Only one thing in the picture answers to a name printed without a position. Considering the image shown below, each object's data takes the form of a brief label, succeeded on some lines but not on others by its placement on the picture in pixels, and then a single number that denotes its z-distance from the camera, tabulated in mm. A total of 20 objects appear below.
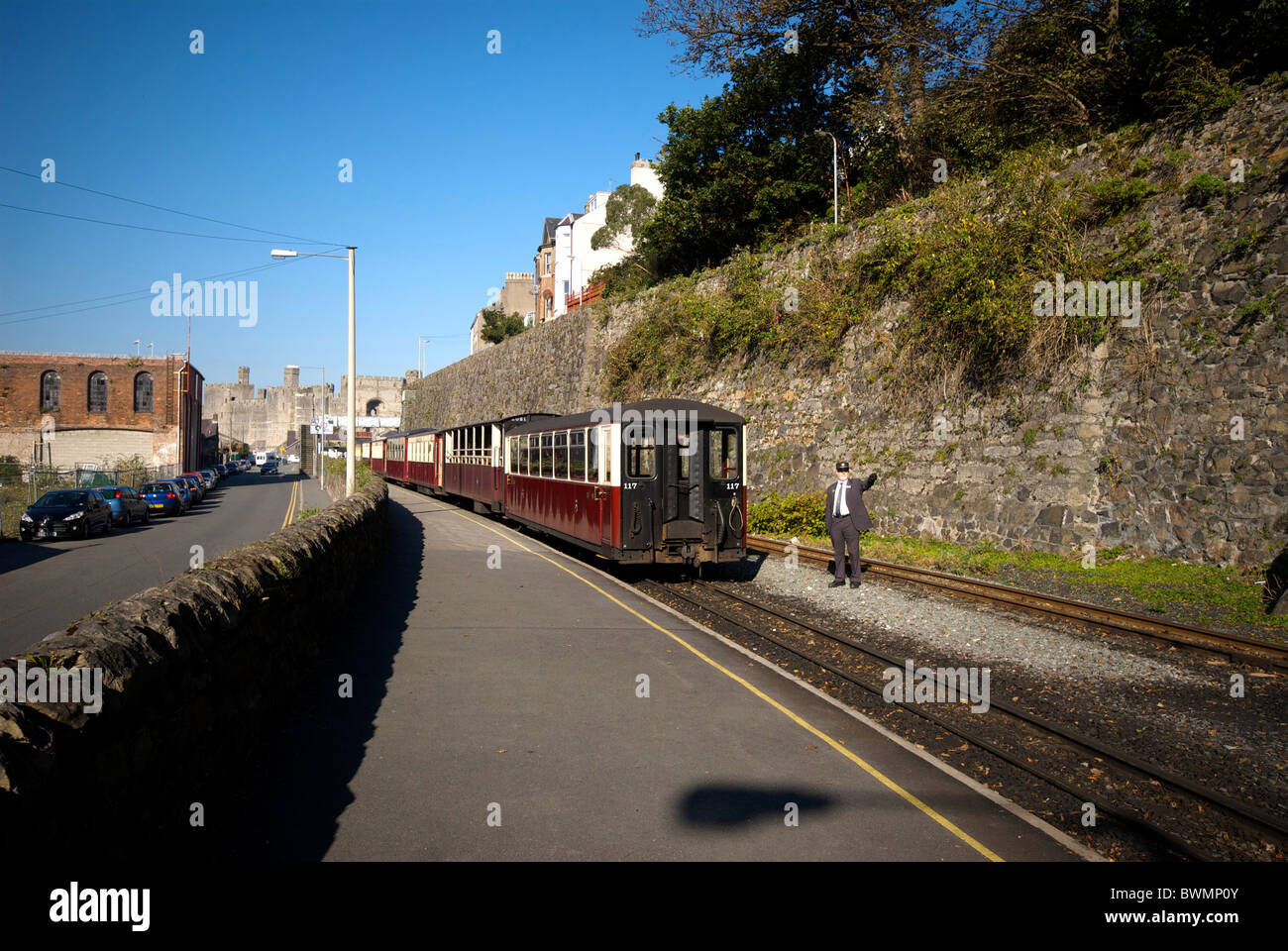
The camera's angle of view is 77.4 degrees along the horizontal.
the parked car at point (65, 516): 23297
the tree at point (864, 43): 23250
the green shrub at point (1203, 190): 13641
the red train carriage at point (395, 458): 47094
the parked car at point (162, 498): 32688
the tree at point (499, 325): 62812
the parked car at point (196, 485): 40438
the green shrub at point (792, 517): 20109
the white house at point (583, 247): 56344
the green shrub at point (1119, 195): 14914
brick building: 52594
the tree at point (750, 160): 29766
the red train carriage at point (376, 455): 55844
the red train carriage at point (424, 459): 36438
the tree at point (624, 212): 48750
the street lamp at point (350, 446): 23906
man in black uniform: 13516
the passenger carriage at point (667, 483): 14133
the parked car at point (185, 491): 35219
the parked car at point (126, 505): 27906
